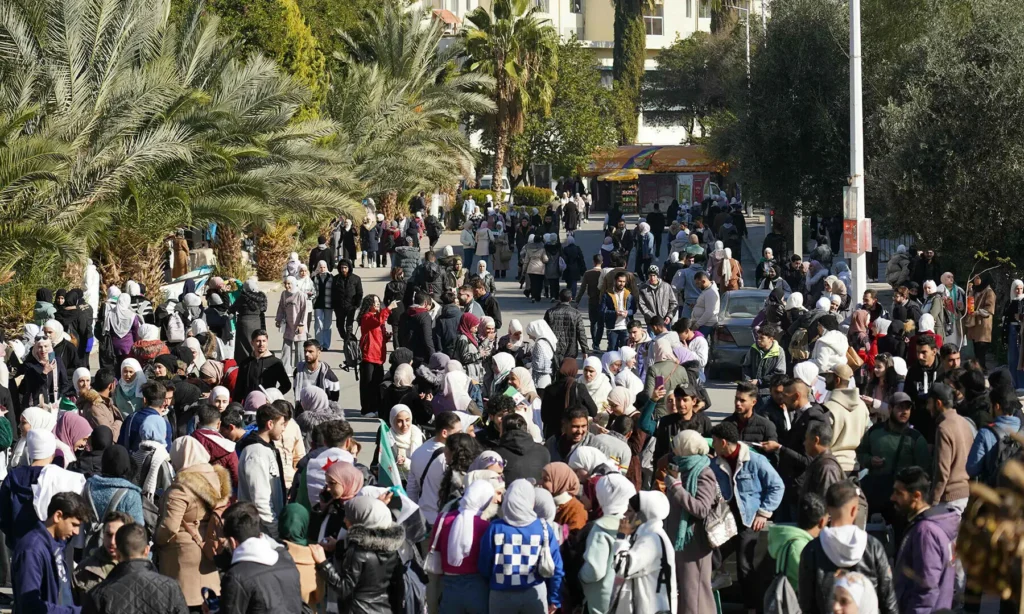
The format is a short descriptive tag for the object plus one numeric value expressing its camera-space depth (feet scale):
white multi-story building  299.99
